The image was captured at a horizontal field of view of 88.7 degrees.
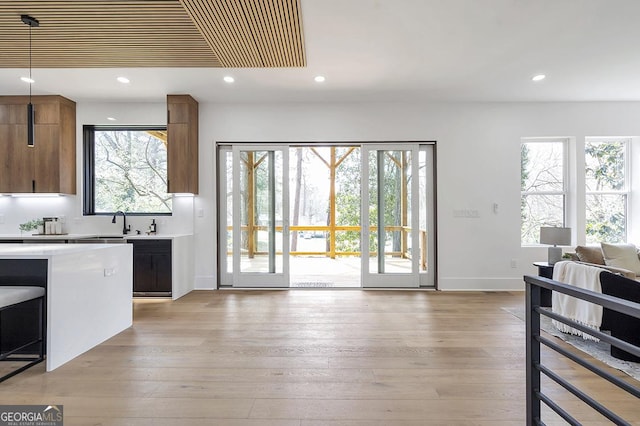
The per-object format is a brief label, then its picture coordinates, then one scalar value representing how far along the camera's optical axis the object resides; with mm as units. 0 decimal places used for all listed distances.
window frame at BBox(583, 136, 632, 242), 5137
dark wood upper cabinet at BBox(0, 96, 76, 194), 4648
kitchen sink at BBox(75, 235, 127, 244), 4479
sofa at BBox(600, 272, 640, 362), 2516
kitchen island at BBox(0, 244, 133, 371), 2414
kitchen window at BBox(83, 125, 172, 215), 5113
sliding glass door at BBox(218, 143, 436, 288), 5070
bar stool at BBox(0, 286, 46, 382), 2518
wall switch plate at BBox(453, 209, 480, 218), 5066
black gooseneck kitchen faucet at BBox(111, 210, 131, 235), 4867
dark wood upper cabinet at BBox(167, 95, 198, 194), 4711
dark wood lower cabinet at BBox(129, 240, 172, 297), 4484
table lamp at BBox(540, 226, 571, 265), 3891
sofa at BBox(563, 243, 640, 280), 3729
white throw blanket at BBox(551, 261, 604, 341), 2773
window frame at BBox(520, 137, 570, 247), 5156
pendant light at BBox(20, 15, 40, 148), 2739
